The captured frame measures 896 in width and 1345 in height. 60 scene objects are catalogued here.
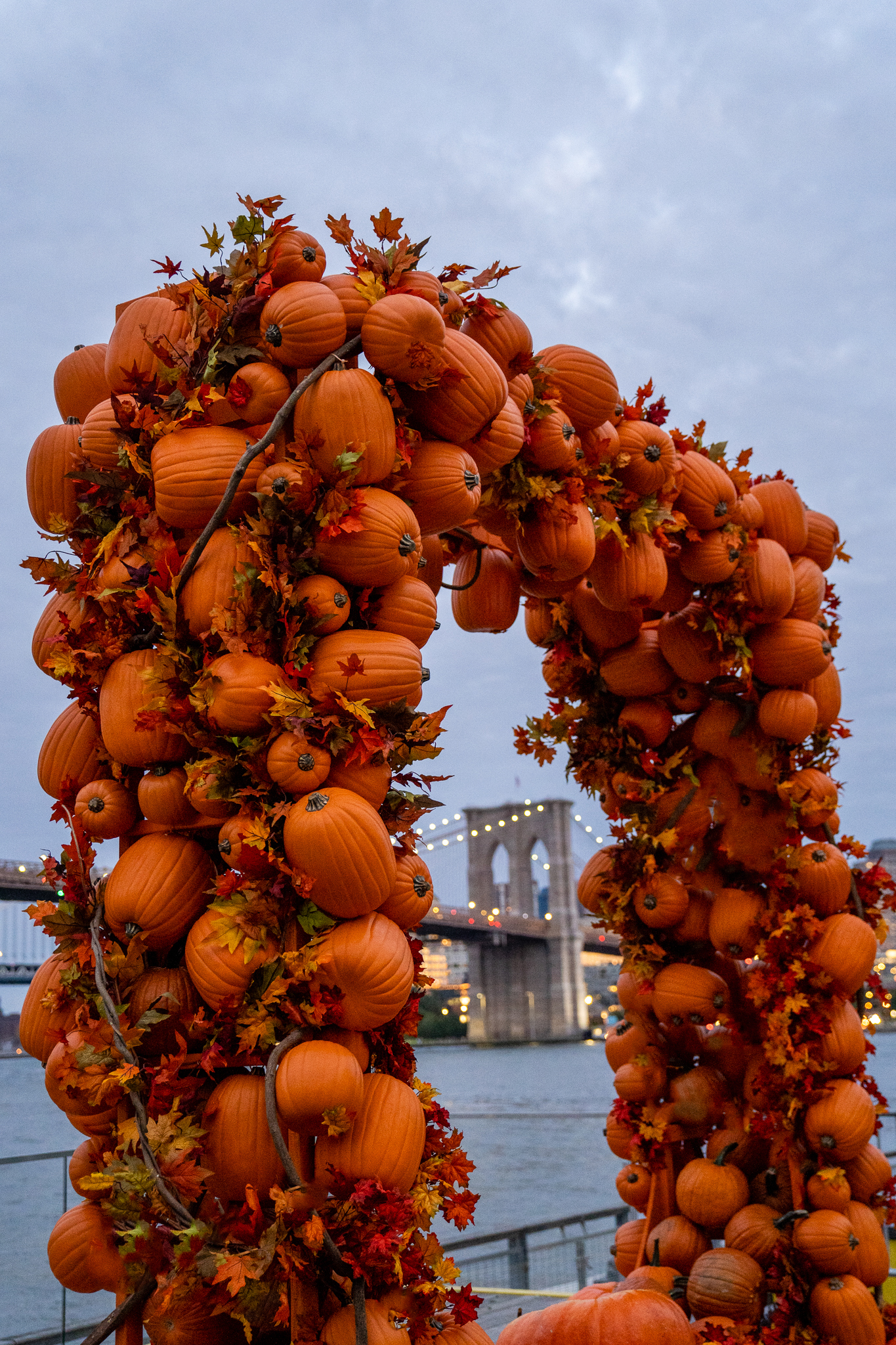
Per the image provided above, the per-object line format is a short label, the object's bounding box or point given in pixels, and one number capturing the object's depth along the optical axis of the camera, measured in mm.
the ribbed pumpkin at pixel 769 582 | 3102
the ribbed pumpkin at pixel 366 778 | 1685
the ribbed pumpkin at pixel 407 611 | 1819
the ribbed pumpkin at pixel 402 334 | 1806
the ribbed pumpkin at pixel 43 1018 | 1755
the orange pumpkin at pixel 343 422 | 1753
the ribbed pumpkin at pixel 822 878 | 3195
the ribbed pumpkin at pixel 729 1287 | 2947
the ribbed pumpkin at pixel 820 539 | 3424
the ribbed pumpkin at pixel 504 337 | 2184
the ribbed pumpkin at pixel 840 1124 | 3010
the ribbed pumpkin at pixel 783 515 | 3303
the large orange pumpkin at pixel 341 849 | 1571
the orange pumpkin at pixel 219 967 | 1589
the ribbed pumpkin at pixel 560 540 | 2396
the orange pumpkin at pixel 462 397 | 1945
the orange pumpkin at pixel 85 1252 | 1697
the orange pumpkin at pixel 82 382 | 2117
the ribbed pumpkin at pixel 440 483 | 1934
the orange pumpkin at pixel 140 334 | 1935
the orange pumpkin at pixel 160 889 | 1672
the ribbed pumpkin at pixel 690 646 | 3236
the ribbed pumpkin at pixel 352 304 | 1885
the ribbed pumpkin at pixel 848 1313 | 2861
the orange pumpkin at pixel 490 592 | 2857
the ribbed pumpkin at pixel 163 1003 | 1687
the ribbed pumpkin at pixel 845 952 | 3121
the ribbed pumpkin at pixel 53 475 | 2021
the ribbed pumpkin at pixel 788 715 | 3186
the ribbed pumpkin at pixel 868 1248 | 2947
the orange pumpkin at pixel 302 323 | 1800
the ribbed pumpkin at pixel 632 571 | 2795
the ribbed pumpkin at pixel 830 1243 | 2902
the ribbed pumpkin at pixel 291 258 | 1891
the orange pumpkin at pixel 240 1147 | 1571
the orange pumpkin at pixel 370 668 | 1681
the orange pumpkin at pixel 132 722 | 1740
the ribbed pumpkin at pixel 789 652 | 3160
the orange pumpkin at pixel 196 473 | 1738
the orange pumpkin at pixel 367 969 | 1592
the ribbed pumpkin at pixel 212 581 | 1722
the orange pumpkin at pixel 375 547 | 1738
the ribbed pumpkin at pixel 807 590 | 3250
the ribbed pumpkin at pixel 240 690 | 1626
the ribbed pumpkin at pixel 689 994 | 3248
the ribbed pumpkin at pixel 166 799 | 1736
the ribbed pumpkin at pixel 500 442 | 2094
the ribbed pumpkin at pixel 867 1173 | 3078
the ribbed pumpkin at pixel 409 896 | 1753
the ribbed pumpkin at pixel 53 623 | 1862
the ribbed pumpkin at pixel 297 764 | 1626
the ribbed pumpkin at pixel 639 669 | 3379
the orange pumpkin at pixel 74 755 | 1881
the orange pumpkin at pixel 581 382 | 2510
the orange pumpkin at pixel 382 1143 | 1582
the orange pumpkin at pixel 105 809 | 1775
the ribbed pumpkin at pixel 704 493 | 2971
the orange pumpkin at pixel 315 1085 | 1515
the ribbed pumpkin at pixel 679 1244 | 3150
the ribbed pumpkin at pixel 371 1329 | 1539
